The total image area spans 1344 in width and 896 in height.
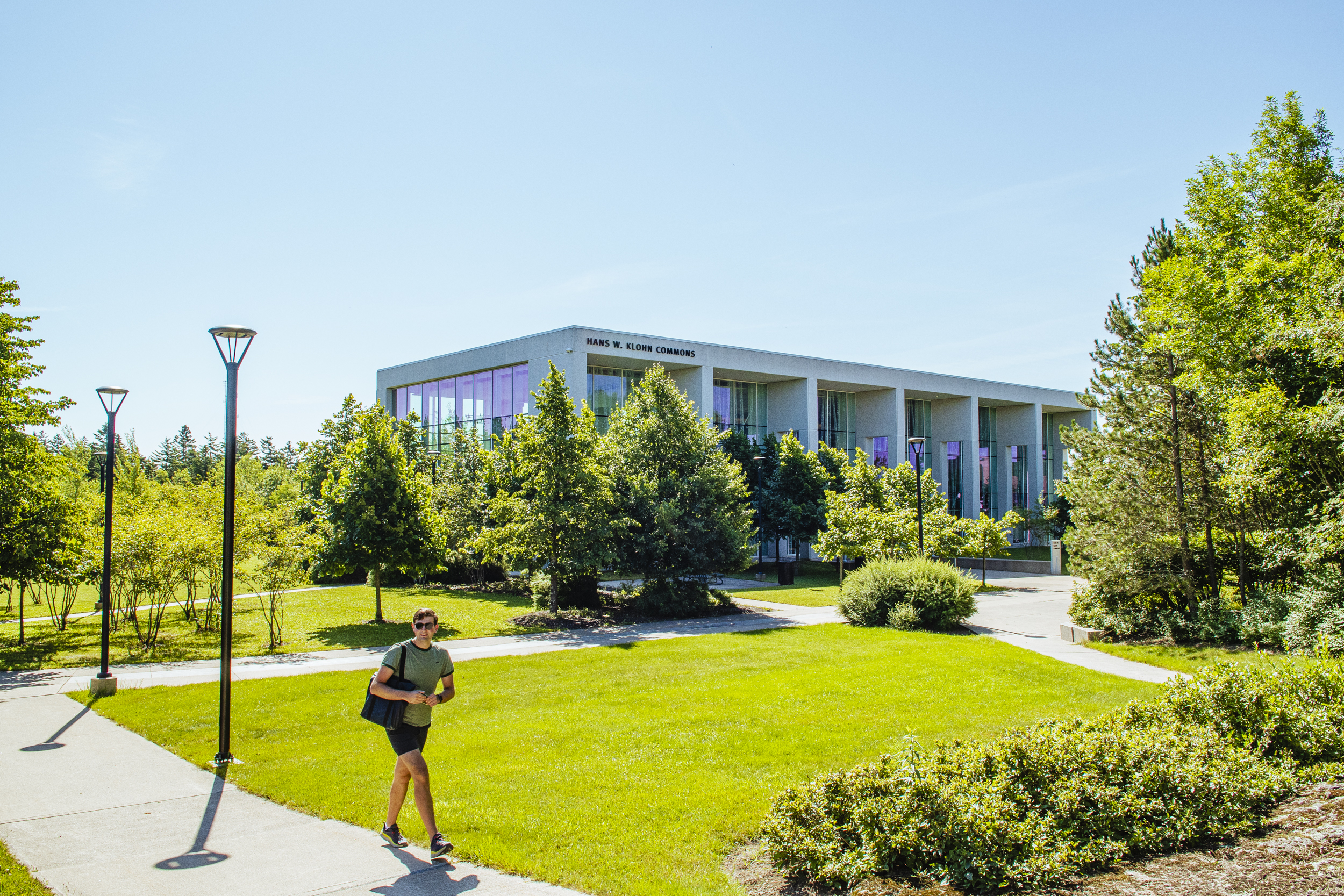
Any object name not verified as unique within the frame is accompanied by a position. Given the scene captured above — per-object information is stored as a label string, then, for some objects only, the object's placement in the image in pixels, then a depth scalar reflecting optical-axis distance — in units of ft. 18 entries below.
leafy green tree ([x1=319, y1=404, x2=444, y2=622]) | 67.56
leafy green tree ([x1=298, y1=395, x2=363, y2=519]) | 111.65
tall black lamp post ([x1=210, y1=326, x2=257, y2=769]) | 27.12
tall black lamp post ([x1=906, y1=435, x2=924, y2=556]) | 74.70
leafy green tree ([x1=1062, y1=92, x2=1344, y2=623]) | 44.98
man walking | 18.52
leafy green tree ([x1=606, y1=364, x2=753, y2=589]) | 74.49
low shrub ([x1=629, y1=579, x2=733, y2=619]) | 74.95
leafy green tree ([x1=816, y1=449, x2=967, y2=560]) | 85.61
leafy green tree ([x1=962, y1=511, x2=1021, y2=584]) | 103.86
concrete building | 133.80
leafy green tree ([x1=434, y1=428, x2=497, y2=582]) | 98.07
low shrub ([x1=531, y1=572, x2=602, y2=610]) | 79.97
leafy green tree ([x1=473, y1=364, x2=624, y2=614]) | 69.77
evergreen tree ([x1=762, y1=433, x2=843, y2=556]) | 128.16
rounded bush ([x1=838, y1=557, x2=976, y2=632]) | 64.08
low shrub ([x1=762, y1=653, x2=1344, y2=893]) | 15.78
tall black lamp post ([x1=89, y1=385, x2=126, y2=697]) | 38.63
